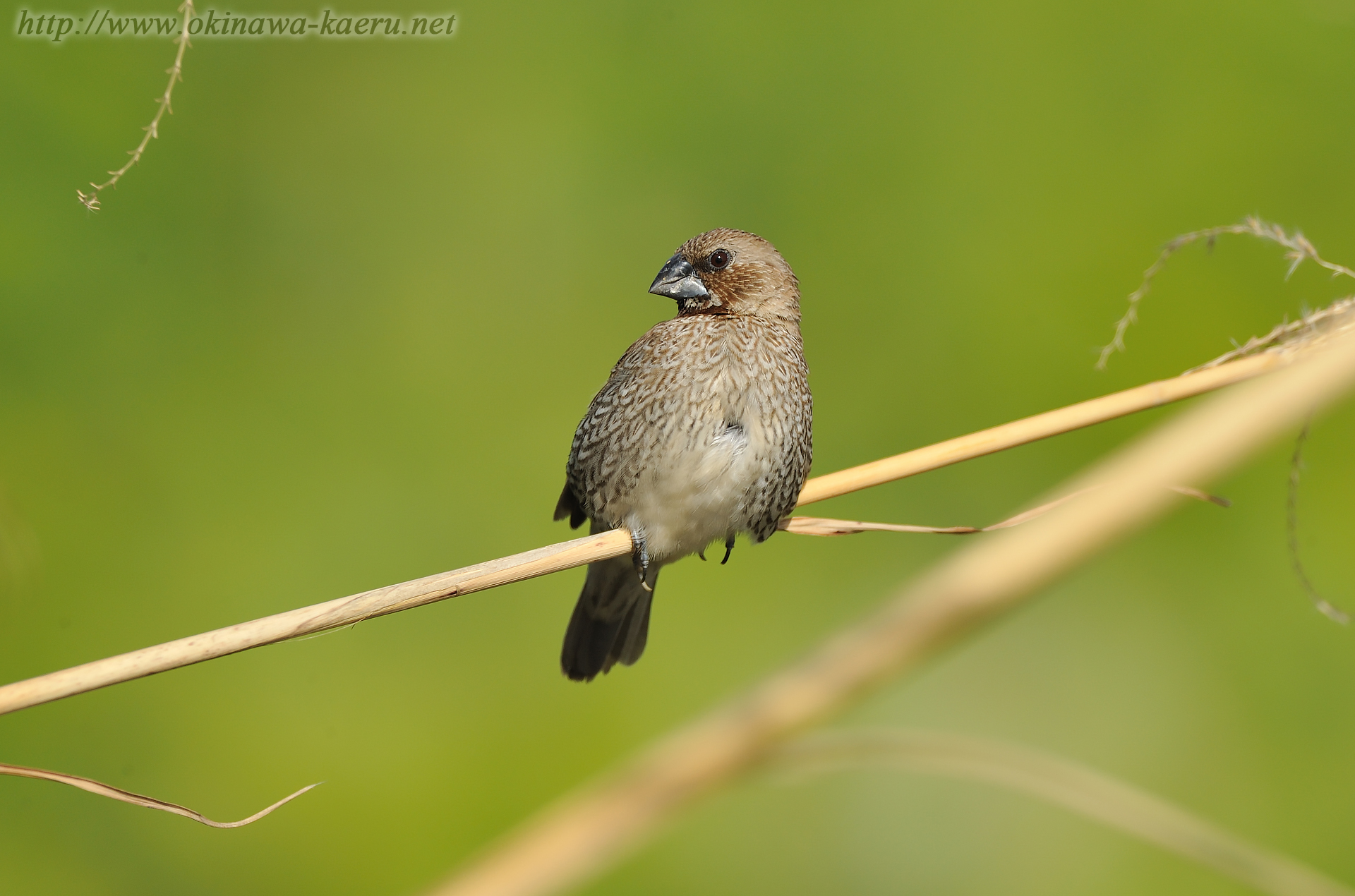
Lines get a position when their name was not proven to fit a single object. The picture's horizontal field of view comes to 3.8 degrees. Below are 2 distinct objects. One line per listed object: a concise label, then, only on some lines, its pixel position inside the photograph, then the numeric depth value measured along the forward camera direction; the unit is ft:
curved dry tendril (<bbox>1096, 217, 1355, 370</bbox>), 13.37
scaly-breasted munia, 13.59
